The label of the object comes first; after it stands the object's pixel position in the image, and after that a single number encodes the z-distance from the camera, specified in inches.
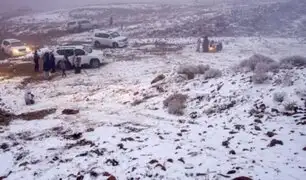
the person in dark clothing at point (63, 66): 892.4
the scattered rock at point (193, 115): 516.9
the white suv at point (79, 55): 952.3
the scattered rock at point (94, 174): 380.0
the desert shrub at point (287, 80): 512.4
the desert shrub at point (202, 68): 710.5
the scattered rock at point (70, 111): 592.6
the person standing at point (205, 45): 1107.3
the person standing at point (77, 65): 912.3
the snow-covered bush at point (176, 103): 538.3
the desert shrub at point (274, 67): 593.8
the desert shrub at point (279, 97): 473.7
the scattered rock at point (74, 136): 487.9
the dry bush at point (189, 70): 700.7
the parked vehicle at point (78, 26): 1721.2
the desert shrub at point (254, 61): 653.3
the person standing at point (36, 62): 946.1
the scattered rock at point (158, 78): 725.2
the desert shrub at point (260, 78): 548.7
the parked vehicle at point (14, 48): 1257.9
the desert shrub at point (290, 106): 451.8
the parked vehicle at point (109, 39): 1254.9
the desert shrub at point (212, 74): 660.7
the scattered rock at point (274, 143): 388.5
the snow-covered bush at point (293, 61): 617.6
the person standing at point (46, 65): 888.9
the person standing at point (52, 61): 900.6
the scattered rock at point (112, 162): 397.8
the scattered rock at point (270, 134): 410.2
